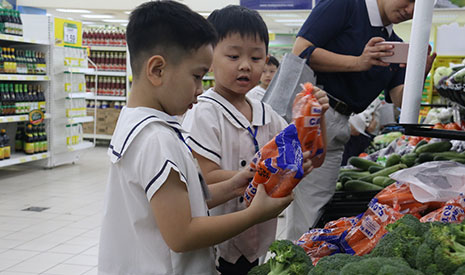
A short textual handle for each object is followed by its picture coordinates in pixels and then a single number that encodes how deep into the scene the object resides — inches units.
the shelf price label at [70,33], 319.6
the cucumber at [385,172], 108.6
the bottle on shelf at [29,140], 292.0
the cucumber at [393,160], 119.0
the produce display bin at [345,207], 82.2
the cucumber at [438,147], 107.3
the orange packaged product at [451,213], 54.3
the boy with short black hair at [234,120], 65.6
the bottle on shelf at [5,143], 269.7
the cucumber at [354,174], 114.8
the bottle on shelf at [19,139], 298.0
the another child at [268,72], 213.8
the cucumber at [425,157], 103.1
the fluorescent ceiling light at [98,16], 654.8
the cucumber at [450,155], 95.2
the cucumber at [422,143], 125.9
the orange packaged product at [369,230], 53.7
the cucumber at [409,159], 113.7
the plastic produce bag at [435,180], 63.4
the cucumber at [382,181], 93.9
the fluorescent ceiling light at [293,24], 650.8
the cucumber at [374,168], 119.6
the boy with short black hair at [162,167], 46.8
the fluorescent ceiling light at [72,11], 615.5
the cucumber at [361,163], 129.1
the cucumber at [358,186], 96.5
